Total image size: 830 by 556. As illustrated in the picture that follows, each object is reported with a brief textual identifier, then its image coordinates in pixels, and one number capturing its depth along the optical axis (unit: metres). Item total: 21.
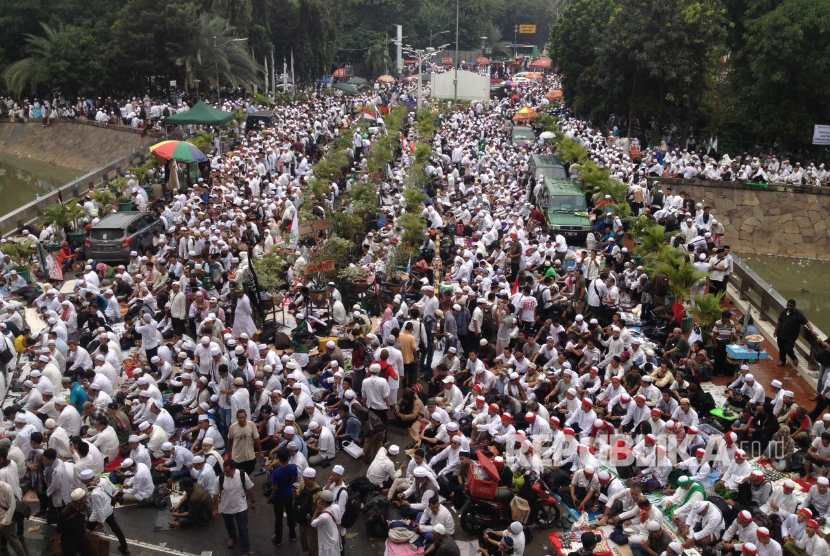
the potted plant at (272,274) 15.87
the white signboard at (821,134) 28.75
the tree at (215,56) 37.22
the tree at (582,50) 36.53
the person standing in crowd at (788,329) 13.90
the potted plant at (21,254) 17.59
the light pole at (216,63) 38.44
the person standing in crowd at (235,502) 9.08
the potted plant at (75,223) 19.72
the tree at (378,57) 66.38
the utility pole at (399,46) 63.88
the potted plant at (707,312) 14.54
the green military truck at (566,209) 21.08
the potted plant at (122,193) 21.47
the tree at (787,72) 27.38
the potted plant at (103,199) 21.25
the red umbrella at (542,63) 65.12
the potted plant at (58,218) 19.56
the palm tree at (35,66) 39.12
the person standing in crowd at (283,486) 9.39
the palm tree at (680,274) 15.45
